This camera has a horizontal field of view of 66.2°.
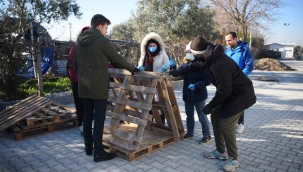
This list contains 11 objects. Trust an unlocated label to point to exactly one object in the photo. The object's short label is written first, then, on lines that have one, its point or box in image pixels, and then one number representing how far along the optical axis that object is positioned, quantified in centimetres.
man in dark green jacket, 313
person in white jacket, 430
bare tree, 1881
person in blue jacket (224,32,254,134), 447
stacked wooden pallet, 426
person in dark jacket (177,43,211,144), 378
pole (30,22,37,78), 621
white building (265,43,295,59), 5718
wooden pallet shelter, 341
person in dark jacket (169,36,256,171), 287
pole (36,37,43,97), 629
